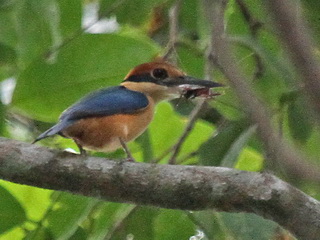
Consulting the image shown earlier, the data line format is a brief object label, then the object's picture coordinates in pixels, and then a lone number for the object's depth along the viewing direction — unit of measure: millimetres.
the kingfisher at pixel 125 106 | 4051
